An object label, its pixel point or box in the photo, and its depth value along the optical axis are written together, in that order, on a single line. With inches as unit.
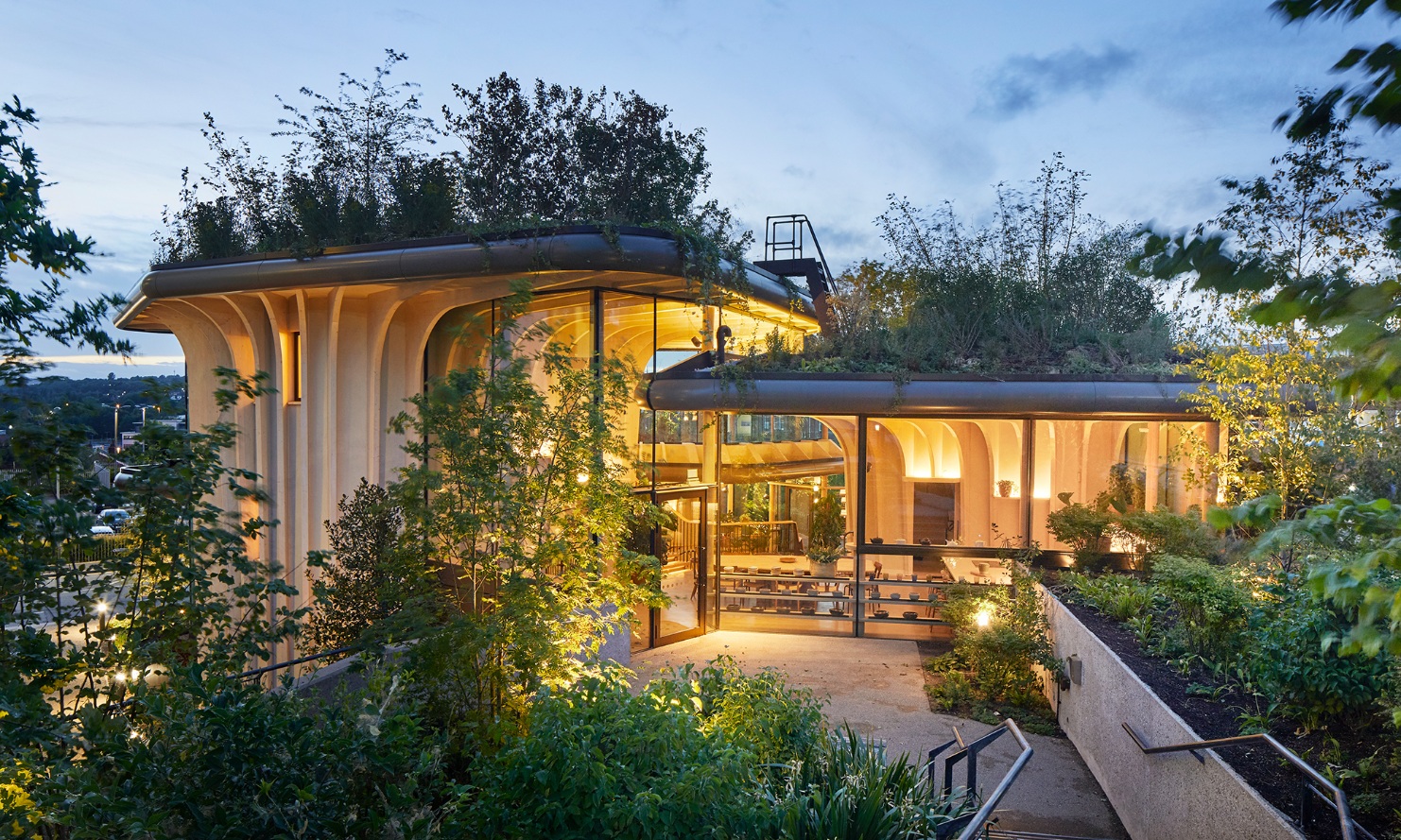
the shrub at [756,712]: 216.5
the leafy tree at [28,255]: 123.6
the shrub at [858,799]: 168.2
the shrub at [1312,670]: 198.2
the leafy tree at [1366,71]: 56.0
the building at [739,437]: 453.7
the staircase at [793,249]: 665.6
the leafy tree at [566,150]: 496.1
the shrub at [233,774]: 104.3
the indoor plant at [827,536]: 504.1
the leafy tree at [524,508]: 231.5
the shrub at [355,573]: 376.8
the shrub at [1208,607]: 271.3
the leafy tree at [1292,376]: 274.5
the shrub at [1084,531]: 451.5
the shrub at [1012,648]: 375.6
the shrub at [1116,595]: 341.1
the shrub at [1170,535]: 404.2
